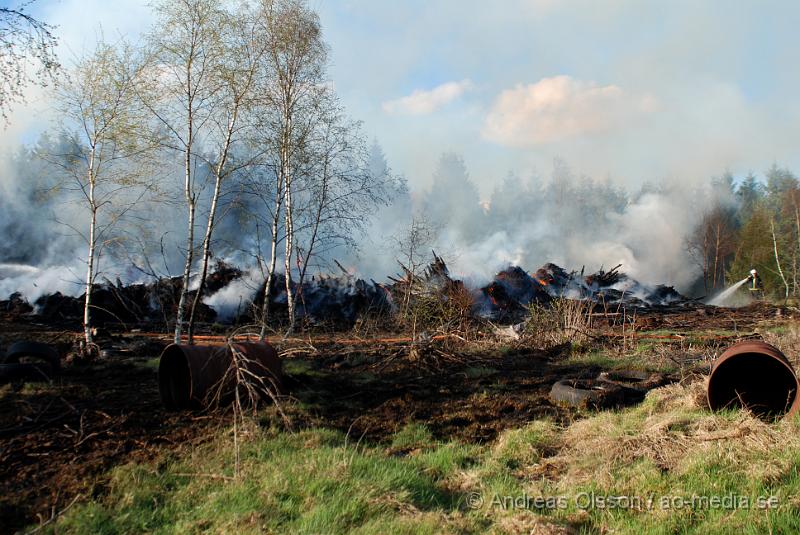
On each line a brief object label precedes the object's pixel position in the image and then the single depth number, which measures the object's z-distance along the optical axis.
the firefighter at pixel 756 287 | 34.14
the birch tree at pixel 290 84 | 14.73
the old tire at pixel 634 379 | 8.12
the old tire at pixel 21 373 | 7.79
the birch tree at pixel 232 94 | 11.59
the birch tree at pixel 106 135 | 11.28
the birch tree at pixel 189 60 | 11.59
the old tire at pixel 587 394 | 7.21
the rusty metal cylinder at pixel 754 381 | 5.82
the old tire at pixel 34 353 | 8.32
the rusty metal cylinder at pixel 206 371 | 6.47
